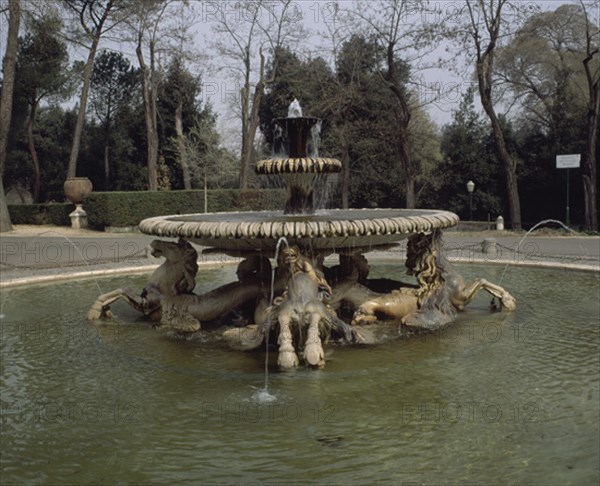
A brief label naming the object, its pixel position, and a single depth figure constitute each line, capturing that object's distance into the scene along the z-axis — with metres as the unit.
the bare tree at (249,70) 34.03
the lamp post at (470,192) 30.44
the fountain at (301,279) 6.74
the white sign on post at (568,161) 25.66
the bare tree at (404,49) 28.66
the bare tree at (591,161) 25.92
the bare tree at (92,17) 32.34
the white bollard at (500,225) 27.02
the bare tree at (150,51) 34.00
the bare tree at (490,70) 26.34
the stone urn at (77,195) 29.66
